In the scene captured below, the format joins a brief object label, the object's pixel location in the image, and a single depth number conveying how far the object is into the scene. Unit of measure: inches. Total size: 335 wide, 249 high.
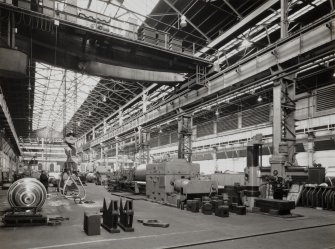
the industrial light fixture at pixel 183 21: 437.7
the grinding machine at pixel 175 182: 384.5
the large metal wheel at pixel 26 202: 242.7
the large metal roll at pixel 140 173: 579.4
